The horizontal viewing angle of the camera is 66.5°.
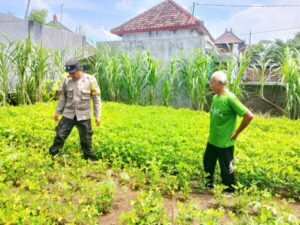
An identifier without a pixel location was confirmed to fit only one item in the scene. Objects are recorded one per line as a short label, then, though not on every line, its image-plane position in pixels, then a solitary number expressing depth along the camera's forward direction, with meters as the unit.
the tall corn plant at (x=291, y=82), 5.22
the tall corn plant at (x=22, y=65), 5.37
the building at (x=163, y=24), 12.90
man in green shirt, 2.38
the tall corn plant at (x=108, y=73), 6.52
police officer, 3.02
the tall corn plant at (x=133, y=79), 6.40
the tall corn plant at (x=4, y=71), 5.23
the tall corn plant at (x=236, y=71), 5.66
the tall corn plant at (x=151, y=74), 6.32
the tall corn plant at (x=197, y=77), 5.96
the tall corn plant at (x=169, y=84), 6.26
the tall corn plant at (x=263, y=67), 5.74
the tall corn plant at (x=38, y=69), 5.59
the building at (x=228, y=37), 31.02
